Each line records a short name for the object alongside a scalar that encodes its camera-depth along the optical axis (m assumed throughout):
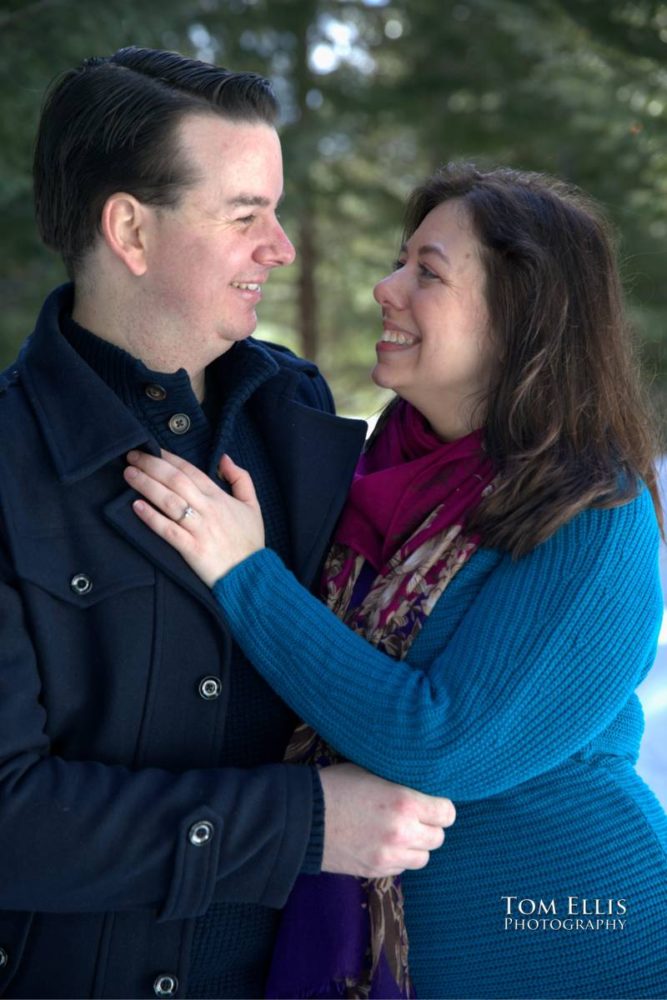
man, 1.87
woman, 1.92
